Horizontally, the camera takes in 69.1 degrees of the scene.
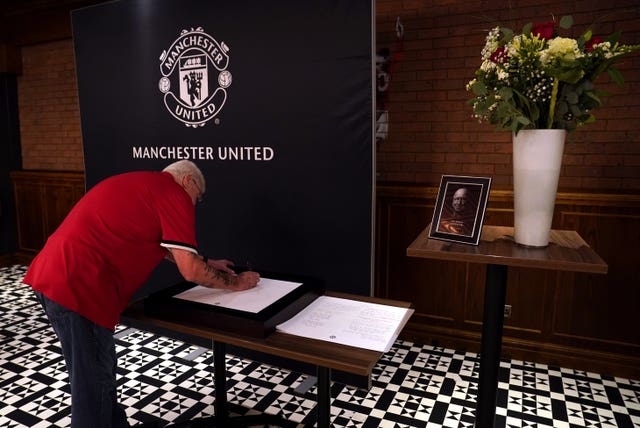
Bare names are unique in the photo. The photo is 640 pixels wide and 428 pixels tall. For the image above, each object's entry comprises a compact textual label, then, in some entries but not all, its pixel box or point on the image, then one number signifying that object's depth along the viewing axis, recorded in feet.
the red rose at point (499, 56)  4.83
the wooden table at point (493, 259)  4.71
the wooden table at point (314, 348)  4.30
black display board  8.40
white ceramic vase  4.84
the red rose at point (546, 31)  4.67
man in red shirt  5.82
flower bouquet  4.48
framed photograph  5.21
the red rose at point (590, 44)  4.52
